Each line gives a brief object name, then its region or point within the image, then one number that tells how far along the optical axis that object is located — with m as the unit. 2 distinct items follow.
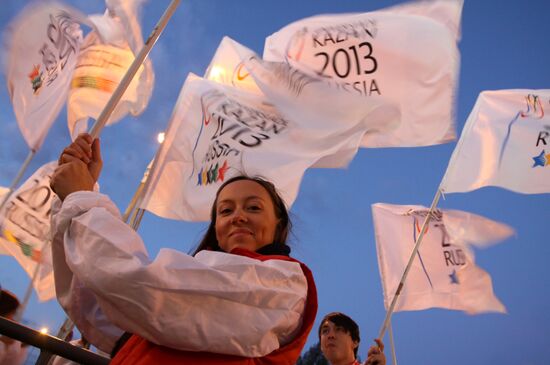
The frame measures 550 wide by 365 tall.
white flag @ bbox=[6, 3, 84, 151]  4.33
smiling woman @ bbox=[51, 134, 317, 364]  1.30
